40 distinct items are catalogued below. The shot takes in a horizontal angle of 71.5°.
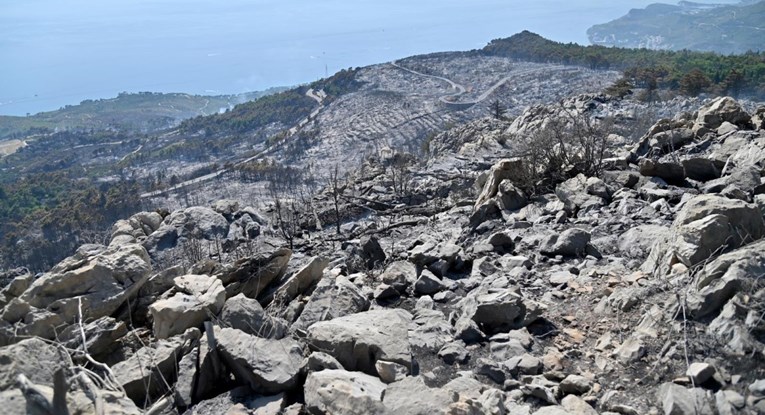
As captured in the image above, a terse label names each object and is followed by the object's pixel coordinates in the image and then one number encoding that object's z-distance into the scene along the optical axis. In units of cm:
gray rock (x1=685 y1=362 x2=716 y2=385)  312
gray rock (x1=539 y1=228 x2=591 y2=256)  592
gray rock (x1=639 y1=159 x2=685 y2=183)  766
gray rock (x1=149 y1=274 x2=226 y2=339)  446
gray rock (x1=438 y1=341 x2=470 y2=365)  411
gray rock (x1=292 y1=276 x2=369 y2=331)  465
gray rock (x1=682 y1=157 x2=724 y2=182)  748
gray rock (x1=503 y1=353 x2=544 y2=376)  376
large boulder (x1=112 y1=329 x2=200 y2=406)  385
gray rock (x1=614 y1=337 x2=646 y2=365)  358
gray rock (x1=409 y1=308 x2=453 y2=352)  432
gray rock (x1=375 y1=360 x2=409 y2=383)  353
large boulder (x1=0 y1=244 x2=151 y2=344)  460
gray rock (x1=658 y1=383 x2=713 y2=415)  286
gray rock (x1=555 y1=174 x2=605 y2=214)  754
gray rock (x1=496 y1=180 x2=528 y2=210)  855
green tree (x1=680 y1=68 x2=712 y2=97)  2700
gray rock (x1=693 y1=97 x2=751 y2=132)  1044
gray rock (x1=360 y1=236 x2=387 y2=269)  713
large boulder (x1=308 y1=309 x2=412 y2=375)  377
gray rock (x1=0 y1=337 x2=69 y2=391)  269
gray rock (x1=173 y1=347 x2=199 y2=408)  372
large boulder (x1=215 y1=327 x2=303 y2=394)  362
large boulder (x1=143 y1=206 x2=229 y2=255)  1457
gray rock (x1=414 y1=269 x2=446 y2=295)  567
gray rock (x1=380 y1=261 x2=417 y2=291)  573
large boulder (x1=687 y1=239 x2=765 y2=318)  355
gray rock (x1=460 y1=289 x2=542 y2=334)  445
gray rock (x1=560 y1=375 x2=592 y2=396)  343
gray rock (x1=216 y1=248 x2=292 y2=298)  552
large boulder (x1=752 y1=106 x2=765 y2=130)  977
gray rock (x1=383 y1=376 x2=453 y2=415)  302
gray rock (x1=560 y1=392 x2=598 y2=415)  315
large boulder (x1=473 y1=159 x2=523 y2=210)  916
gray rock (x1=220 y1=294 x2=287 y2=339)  430
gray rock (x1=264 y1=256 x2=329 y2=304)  541
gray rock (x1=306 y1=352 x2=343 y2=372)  363
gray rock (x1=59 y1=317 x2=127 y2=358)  431
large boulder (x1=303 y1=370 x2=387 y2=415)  301
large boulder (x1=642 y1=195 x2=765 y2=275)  428
